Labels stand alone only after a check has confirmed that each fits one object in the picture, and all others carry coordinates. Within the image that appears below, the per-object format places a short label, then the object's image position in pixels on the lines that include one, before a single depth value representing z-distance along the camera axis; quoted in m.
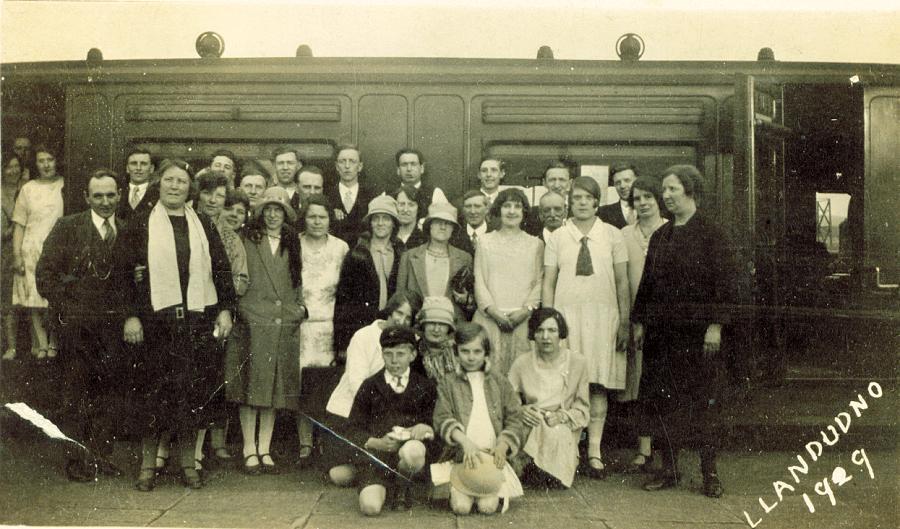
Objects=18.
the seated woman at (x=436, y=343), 3.79
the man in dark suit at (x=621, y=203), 4.12
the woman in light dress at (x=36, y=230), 4.11
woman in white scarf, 3.92
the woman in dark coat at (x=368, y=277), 4.10
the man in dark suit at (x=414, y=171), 4.12
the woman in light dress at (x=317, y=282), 4.09
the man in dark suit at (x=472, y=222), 4.11
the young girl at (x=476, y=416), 3.59
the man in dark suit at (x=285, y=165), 4.16
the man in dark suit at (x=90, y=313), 3.97
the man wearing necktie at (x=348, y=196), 4.13
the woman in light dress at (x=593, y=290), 4.06
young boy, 3.58
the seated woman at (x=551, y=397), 3.83
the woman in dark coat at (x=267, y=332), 4.05
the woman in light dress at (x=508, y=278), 4.06
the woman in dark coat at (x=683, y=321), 3.85
